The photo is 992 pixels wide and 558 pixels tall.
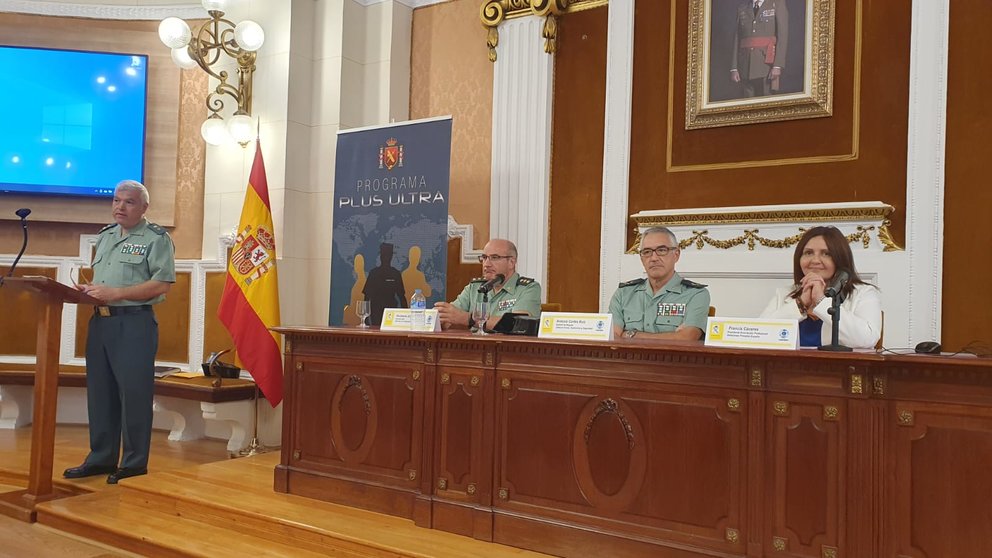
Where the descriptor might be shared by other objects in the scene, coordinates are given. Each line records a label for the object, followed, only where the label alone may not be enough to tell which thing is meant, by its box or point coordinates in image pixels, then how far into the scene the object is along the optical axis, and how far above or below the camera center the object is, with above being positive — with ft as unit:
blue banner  14.24 +1.47
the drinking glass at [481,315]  9.72 -0.22
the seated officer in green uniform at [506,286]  12.09 +0.20
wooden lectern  11.34 -1.65
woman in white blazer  8.13 +0.14
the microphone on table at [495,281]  10.29 +0.24
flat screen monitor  17.28 +3.64
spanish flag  14.55 -0.07
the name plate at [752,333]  7.44 -0.26
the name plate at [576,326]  8.45 -0.28
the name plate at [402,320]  9.93 -0.33
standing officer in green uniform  12.39 -0.87
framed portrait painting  12.53 +4.08
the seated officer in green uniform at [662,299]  10.30 +0.06
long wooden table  6.64 -1.42
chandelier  15.15 +4.76
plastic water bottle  10.05 -0.28
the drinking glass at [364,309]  10.79 -0.21
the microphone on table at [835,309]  7.22 +0.00
